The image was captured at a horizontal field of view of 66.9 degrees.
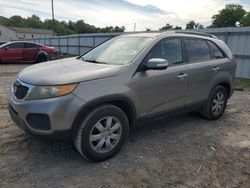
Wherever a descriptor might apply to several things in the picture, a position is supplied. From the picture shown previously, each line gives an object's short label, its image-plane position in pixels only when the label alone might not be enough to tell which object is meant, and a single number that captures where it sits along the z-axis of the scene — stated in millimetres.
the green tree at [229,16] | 47333
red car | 11410
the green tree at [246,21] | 39714
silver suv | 2234
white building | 54299
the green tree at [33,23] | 80405
